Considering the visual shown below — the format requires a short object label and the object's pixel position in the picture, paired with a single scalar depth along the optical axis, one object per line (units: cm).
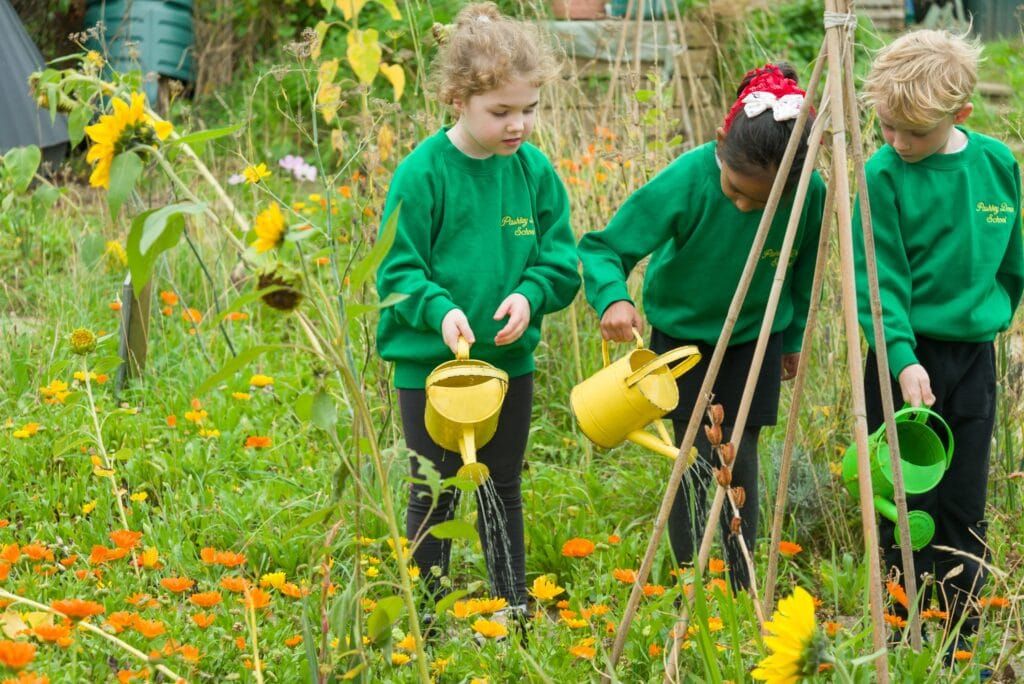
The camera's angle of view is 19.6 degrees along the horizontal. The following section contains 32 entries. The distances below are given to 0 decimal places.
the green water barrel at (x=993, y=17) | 1458
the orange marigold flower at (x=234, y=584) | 429
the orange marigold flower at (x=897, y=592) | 439
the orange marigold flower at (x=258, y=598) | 422
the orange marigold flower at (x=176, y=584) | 427
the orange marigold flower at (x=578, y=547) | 454
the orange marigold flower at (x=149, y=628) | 412
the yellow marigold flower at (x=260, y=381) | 527
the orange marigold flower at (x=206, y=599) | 423
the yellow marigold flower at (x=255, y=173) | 449
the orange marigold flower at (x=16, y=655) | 389
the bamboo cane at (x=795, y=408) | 423
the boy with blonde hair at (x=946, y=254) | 450
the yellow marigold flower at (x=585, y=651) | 424
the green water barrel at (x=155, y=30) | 921
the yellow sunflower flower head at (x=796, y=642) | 378
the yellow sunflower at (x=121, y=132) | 381
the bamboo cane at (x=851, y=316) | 408
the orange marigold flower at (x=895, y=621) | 435
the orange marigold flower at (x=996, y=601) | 426
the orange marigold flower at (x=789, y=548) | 464
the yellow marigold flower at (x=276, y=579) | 431
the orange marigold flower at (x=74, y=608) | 399
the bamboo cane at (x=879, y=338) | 419
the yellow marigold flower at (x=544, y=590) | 439
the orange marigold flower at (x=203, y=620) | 423
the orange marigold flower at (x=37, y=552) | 437
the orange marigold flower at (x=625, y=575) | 443
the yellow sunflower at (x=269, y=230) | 374
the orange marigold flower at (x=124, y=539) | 436
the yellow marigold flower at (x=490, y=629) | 428
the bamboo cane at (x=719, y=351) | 420
